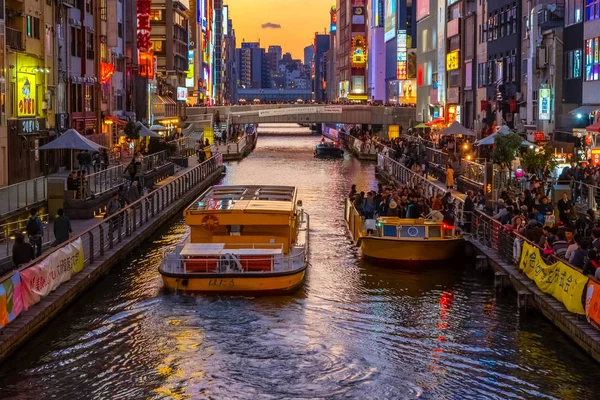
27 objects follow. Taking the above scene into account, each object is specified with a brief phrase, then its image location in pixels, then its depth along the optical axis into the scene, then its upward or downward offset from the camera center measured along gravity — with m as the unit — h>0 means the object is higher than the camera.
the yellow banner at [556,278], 23.02 -3.83
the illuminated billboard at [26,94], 53.84 +1.12
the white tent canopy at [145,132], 78.75 -1.20
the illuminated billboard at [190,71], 172.88 +7.09
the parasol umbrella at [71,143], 48.62 -1.22
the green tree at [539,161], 47.31 -2.06
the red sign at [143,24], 102.44 +8.79
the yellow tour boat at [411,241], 33.84 -3.98
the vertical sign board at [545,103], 64.80 +0.67
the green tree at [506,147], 52.33 -1.60
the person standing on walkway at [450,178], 57.00 -3.39
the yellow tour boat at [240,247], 28.19 -3.64
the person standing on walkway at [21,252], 26.47 -3.35
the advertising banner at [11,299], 21.80 -3.81
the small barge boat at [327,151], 105.75 -3.56
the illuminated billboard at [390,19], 168.50 +15.54
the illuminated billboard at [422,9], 130.38 +13.11
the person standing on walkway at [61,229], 31.14 -3.26
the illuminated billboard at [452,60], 105.81 +5.41
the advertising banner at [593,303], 21.55 -3.85
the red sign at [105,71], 77.56 +3.26
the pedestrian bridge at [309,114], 137.25 +0.17
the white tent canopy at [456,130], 70.75 -1.02
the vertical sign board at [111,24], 79.62 +6.80
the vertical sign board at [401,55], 161.75 +8.97
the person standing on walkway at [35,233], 29.48 -3.25
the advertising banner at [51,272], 24.12 -3.79
